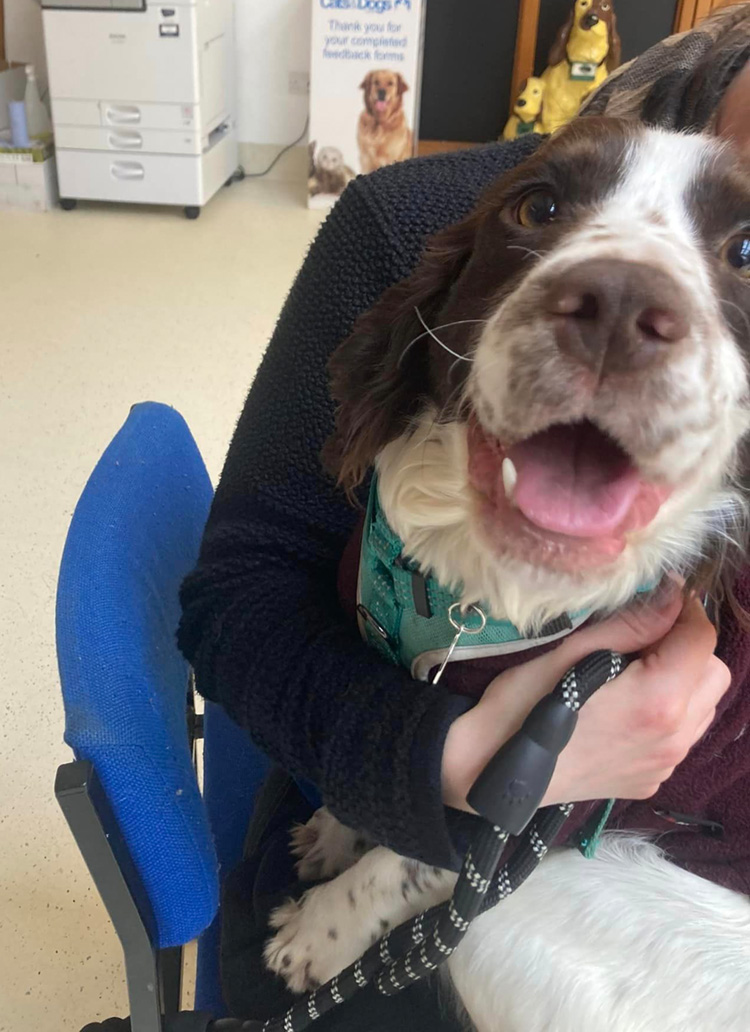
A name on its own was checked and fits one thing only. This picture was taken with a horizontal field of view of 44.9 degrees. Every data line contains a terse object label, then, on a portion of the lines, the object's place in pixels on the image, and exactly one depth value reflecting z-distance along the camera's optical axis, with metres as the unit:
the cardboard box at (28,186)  4.57
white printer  4.25
